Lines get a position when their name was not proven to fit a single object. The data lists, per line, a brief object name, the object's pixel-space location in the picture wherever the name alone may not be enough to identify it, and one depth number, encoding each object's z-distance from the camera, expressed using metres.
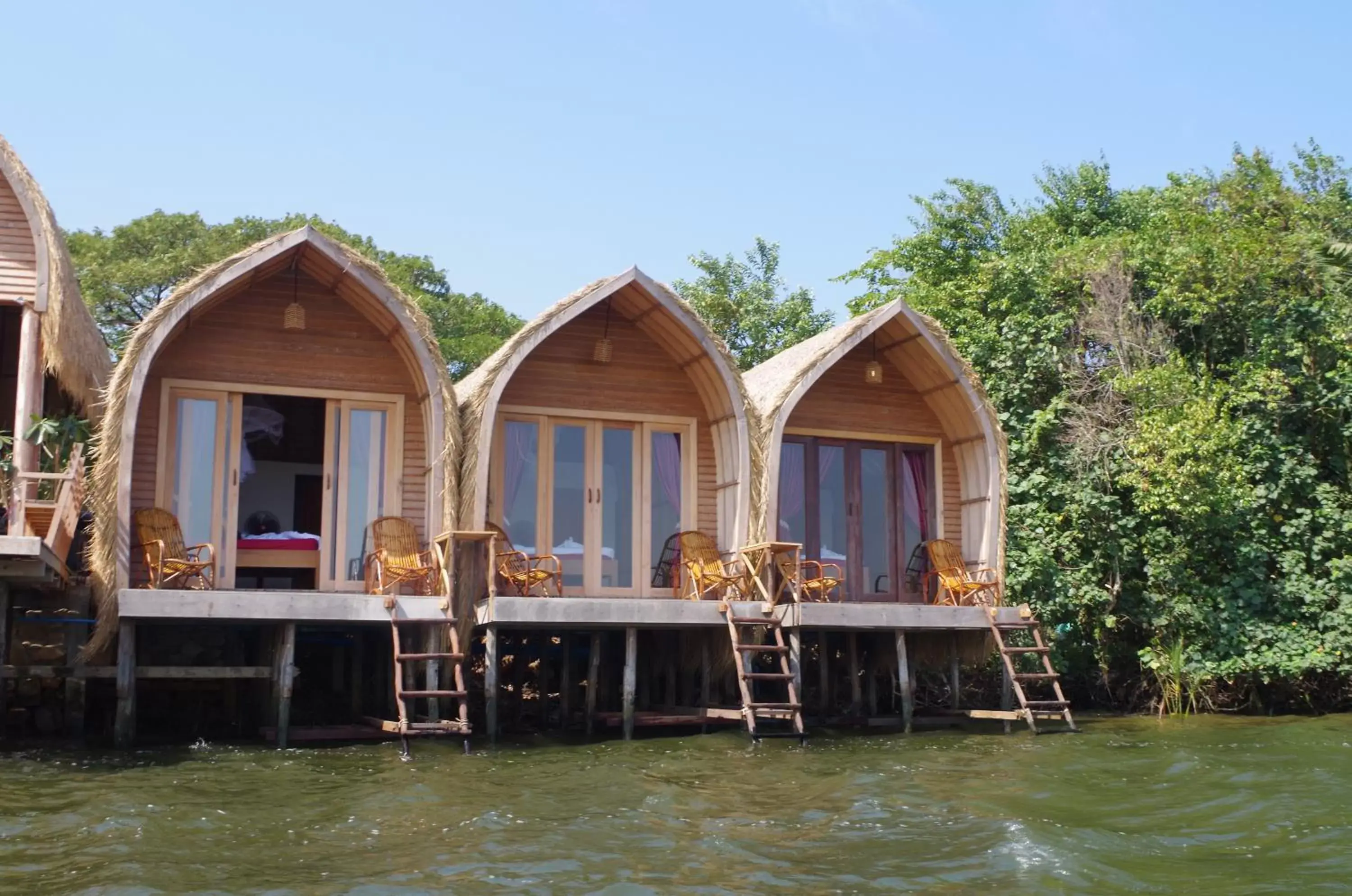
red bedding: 13.48
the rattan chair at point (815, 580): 13.89
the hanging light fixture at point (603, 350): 14.68
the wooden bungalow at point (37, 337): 11.61
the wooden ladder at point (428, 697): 11.65
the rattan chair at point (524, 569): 13.41
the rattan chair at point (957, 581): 15.11
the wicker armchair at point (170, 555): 12.26
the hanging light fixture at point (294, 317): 13.49
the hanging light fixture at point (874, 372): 15.52
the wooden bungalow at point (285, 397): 12.27
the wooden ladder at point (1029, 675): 13.75
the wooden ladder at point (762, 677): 12.70
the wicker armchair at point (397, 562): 13.10
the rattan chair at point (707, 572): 13.89
